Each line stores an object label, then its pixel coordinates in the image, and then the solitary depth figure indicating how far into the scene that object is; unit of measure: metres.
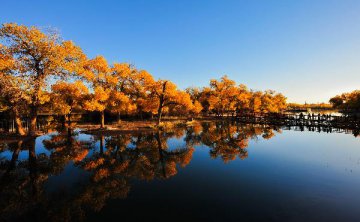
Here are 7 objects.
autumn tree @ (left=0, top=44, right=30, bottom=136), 28.19
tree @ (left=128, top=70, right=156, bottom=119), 49.81
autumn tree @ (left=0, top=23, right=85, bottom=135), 30.25
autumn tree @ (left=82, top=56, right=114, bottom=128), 40.45
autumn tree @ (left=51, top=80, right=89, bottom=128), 40.34
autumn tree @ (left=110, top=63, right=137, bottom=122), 44.78
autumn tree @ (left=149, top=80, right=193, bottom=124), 50.27
